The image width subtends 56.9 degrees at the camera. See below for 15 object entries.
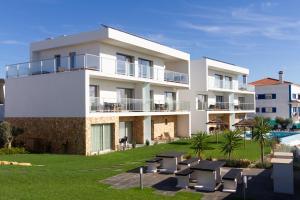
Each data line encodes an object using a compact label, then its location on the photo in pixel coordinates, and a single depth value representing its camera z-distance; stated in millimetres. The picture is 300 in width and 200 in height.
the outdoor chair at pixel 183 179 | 11322
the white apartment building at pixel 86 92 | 19381
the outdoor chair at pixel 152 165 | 13900
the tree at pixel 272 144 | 20340
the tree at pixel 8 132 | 19480
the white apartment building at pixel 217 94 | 32982
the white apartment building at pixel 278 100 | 47828
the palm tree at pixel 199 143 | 16353
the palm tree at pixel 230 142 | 15893
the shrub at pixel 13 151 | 19106
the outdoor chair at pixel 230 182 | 10867
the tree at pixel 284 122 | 42092
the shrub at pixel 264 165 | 14741
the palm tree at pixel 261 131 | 16802
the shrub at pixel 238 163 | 15096
